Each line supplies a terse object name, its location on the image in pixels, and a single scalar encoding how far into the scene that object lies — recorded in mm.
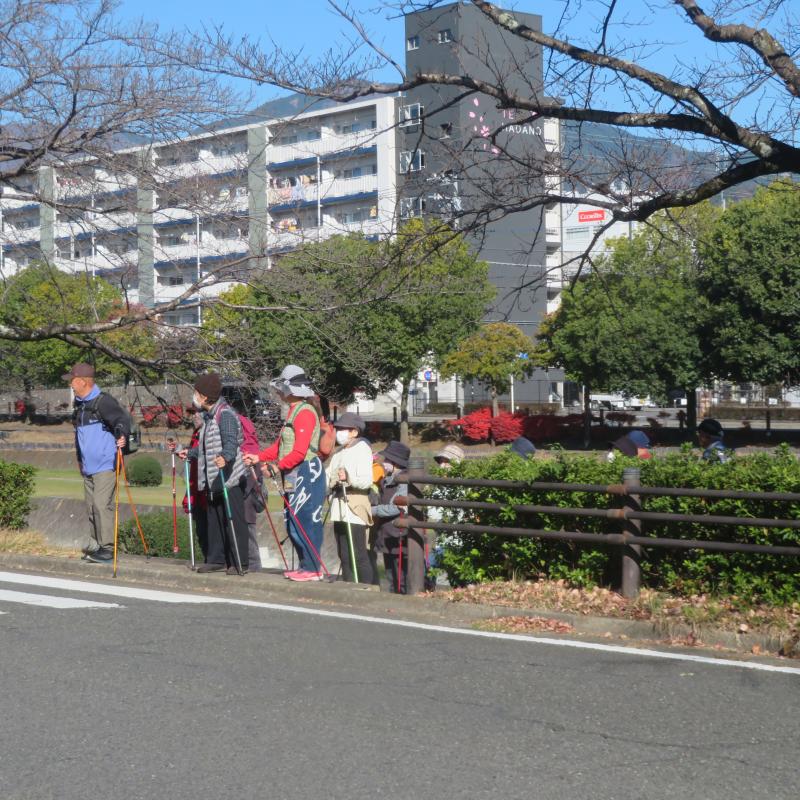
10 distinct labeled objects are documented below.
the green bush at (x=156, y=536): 18328
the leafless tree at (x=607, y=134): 9641
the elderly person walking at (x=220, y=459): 10539
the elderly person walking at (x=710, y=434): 11170
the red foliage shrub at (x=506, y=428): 53594
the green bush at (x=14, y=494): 15039
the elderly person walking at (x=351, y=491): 10984
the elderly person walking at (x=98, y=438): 11570
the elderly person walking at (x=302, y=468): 10461
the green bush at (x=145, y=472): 45875
